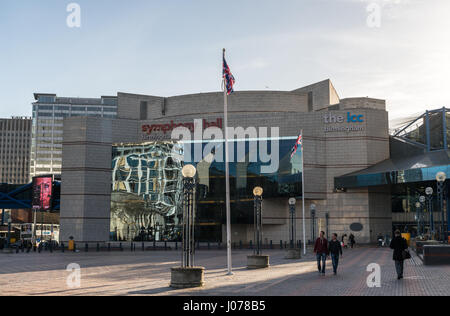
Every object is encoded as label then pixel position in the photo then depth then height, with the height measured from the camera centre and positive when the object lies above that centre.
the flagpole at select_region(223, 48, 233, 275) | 22.39 -0.28
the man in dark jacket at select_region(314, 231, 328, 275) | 21.08 -1.38
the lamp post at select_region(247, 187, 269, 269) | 25.85 -2.37
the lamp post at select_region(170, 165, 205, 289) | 17.05 -1.97
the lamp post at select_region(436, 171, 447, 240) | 31.17 +2.19
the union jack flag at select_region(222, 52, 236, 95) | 24.14 +6.30
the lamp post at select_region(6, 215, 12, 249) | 47.97 -2.50
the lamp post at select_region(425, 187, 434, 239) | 36.96 +1.19
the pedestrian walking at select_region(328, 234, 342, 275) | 20.89 -1.45
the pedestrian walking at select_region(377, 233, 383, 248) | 52.34 -2.65
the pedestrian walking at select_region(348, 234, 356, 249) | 51.59 -2.60
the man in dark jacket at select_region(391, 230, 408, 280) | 18.47 -1.28
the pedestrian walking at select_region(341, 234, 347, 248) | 50.62 -2.77
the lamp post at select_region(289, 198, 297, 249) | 38.34 +0.77
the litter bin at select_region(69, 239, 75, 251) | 48.53 -2.69
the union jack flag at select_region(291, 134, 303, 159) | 38.86 +5.42
